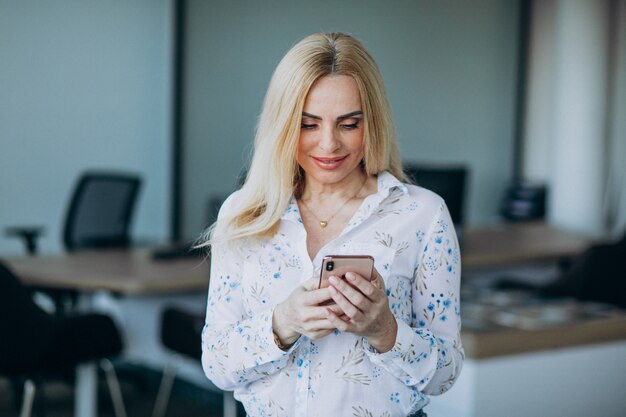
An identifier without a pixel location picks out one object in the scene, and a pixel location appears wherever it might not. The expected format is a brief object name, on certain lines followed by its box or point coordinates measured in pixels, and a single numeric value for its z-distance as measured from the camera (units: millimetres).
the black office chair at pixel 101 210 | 5324
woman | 1609
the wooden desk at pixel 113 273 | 3691
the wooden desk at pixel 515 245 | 4750
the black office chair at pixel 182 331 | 3604
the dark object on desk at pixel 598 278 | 4141
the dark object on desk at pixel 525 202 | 8336
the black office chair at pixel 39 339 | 3104
